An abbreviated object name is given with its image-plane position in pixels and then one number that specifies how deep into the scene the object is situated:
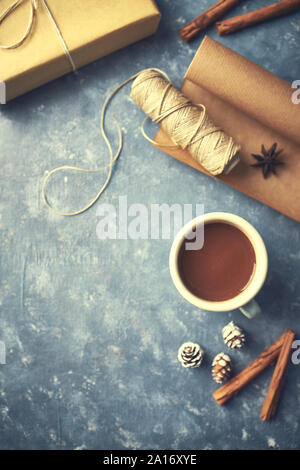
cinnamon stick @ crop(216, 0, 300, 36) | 0.80
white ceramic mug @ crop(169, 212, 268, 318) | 0.67
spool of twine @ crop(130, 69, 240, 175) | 0.73
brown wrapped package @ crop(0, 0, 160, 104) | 0.74
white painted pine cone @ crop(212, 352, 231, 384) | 0.79
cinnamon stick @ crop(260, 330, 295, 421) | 0.78
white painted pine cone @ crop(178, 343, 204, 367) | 0.79
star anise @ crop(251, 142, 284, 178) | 0.77
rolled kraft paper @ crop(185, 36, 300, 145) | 0.75
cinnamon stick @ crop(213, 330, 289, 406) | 0.79
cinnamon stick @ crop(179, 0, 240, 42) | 0.80
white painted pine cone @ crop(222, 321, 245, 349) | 0.78
